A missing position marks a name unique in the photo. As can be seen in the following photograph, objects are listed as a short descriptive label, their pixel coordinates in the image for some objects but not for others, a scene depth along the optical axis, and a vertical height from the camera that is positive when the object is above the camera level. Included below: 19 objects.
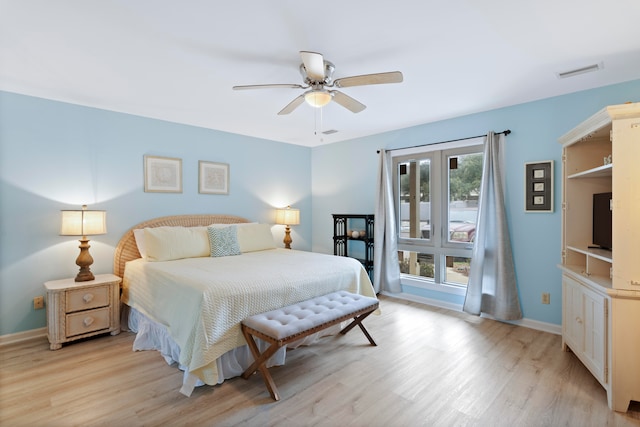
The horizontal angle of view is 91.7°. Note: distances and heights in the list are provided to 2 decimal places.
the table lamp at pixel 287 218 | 4.88 -0.11
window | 3.82 +0.01
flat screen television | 2.32 -0.08
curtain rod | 3.37 +0.87
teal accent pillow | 3.67 -0.36
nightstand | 2.81 -0.92
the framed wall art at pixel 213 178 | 4.22 +0.47
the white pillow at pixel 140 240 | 3.48 -0.32
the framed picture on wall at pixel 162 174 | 3.75 +0.46
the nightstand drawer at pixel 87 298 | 2.88 -0.82
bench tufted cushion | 2.11 -0.78
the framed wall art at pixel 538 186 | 3.15 +0.25
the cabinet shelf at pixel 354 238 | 4.62 -0.41
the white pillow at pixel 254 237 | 4.05 -0.35
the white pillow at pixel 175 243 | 3.35 -0.35
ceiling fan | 2.01 +0.91
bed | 2.17 -0.61
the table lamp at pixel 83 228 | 2.97 -0.16
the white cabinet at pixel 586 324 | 2.06 -0.86
